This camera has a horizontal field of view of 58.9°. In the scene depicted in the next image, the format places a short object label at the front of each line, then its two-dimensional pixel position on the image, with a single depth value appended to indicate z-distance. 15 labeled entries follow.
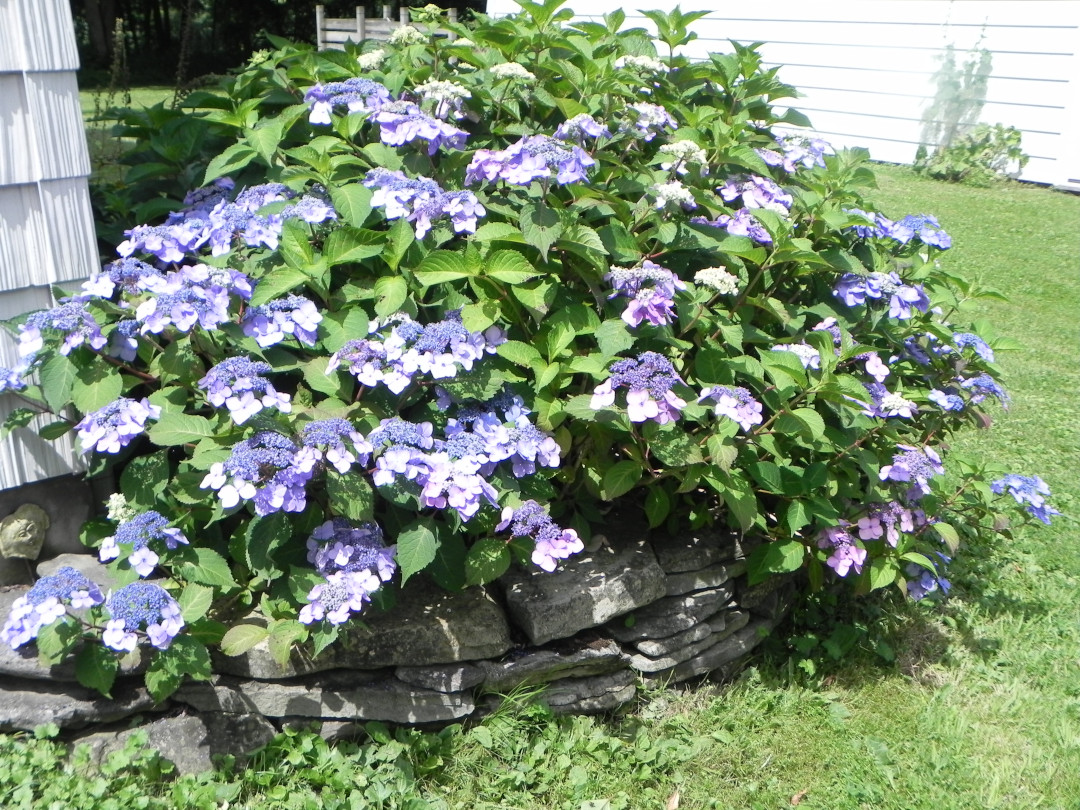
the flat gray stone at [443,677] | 2.35
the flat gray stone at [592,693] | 2.52
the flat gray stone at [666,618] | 2.61
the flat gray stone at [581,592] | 2.43
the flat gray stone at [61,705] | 2.18
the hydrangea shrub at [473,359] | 2.11
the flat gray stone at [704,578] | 2.66
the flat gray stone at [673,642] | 2.60
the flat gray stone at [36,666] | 2.18
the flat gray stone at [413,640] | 2.27
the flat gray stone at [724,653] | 2.67
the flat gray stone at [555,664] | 2.42
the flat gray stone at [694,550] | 2.68
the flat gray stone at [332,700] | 2.27
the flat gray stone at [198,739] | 2.23
